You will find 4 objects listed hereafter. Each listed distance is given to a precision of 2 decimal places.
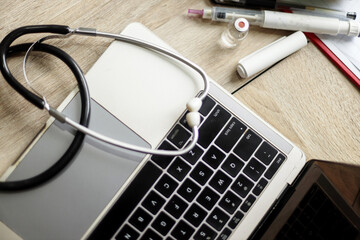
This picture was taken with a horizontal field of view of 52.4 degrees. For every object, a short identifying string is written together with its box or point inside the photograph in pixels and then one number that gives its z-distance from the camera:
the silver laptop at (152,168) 0.48
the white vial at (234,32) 0.55
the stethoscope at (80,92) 0.47
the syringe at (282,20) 0.58
